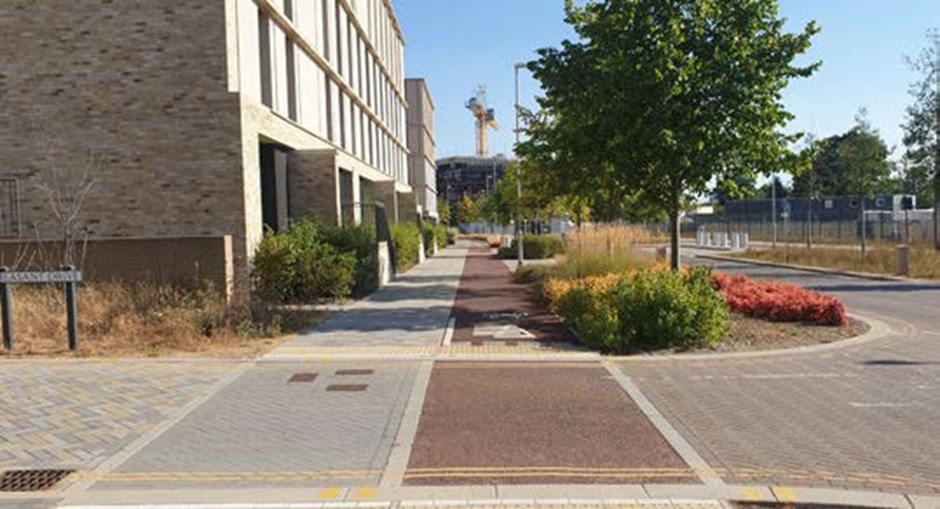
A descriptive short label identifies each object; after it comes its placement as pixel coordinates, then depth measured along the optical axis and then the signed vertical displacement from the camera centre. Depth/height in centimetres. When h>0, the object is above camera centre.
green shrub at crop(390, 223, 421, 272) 2800 -58
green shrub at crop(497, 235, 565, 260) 3634 -92
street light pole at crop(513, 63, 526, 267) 3038 +112
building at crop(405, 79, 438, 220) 6894 +767
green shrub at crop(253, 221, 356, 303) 1631 -74
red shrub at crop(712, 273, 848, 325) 1235 -135
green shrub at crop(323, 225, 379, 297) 1867 -44
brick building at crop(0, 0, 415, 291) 1609 +229
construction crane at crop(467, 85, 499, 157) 19550 +2865
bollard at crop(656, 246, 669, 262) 2430 -101
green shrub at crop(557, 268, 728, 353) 1052 -126
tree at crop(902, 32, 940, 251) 2894 +289
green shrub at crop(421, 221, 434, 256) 4398 -47
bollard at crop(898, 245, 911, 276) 2356 -135
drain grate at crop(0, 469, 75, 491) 528 -162
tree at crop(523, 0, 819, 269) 1415 +236
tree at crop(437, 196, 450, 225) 10216 +223
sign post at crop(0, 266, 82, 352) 1032 -67
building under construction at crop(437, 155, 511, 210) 17175 +1123
